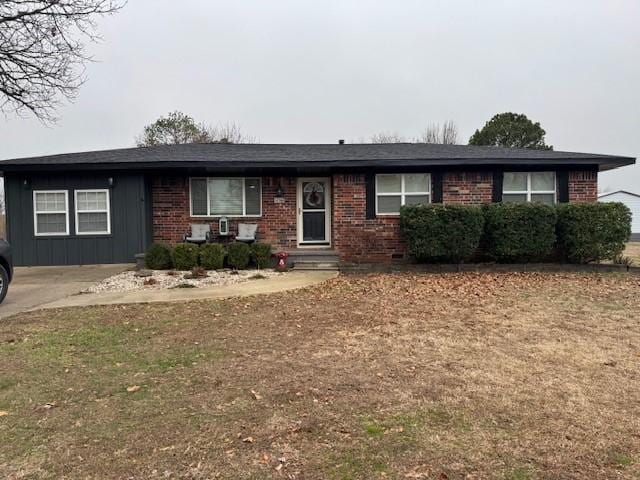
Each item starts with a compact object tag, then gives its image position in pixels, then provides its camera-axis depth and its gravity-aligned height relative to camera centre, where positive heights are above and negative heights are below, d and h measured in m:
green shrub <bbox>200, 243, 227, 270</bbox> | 11.35 -0.67
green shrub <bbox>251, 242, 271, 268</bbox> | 11.54 -0.64
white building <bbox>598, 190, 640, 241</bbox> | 30.53 +1.61
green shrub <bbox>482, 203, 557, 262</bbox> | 10.88 -0.03
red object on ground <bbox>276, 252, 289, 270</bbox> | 11.36 -0.77
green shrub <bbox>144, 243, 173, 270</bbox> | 11.35 -0.68
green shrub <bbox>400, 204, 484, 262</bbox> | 10.77 -0.07
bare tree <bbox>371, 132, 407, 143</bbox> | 42.27 +7.79
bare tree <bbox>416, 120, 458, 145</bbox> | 40.75 +7.67
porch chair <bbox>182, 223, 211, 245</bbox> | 12.24 -0.16
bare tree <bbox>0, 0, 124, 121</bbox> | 12.52 +4.87
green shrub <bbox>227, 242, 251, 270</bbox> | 11.43 -0.63
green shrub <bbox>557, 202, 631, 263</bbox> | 10.91 -0.08
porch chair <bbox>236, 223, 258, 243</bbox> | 12.52 -0.07
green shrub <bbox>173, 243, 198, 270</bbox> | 11.33 -0.66
